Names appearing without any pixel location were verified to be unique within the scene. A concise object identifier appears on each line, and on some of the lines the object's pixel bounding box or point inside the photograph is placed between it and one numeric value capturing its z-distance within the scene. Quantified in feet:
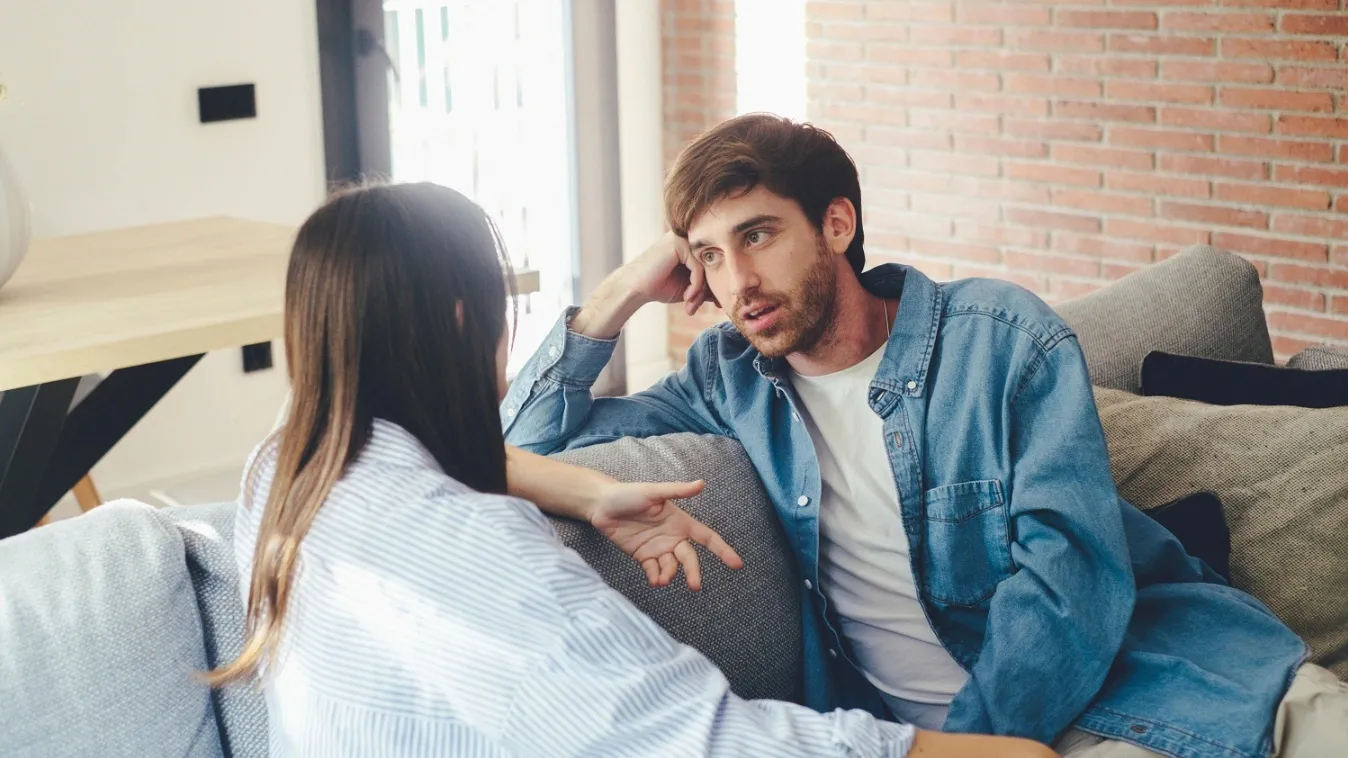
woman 3.39
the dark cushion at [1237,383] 6.90
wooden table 6.46
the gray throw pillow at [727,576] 5.37
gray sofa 4.11
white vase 7.00
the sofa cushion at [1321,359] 7.29
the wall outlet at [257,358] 13.05
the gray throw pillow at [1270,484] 6.22
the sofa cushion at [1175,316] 7.41
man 5.22
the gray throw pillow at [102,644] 4.06
